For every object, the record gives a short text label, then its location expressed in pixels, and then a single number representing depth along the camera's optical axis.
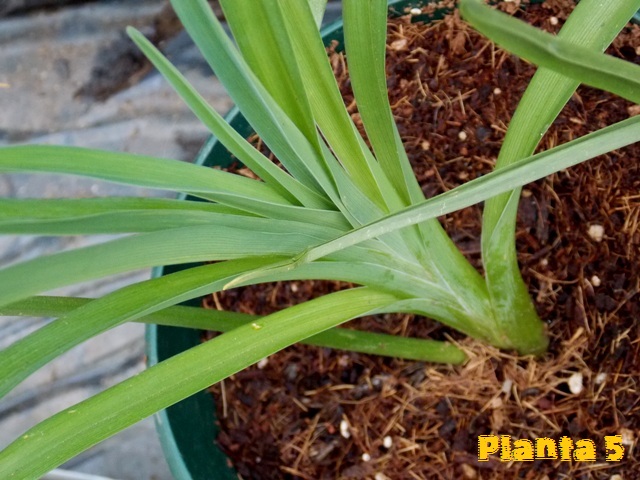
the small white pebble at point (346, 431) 0.86
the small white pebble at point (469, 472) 0.79
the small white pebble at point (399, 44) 0.97
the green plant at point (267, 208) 0.39
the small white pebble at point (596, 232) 0.84
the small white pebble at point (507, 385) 0.80
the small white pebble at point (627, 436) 0.76
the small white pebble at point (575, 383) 0.79
